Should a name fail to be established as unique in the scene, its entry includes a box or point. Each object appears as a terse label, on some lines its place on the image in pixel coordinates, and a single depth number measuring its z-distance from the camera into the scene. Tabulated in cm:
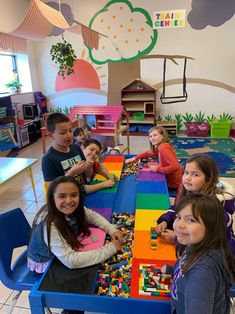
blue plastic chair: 132
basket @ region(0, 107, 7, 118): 481
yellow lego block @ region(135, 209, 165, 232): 144
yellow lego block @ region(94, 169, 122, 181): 214
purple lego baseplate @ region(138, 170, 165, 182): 210
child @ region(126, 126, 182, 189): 220
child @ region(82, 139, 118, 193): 210
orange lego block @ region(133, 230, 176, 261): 119
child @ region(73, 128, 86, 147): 305
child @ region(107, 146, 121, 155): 311
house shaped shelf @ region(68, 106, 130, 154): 413
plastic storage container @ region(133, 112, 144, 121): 595
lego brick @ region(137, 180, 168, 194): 188
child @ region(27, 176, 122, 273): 116
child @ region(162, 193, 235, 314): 78
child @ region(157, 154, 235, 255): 124
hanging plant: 486
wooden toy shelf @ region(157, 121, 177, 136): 579
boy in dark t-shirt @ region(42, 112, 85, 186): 171
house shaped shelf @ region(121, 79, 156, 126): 595
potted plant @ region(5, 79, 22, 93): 564
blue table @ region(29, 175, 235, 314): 96
